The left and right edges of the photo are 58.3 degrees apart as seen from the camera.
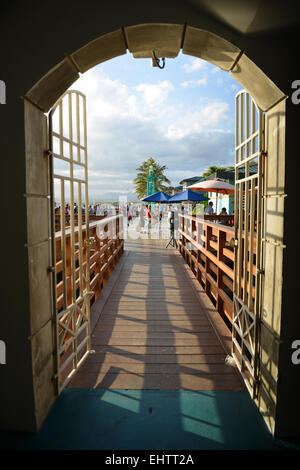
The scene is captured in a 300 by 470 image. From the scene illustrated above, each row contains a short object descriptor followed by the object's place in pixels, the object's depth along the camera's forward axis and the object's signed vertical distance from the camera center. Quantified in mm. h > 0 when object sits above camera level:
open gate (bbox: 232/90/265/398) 2215 -255
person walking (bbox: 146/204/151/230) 14406 +82
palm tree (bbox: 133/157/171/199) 36250 +5557
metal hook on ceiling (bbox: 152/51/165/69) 2225 +1321
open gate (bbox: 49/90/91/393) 2283 +19
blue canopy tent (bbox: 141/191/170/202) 12136 +978
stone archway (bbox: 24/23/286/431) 1892 +520
